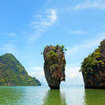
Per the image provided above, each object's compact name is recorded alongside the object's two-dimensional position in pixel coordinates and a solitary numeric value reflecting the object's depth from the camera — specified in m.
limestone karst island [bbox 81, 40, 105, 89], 49.78
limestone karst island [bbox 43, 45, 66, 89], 43.06
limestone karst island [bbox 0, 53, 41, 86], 164.38
